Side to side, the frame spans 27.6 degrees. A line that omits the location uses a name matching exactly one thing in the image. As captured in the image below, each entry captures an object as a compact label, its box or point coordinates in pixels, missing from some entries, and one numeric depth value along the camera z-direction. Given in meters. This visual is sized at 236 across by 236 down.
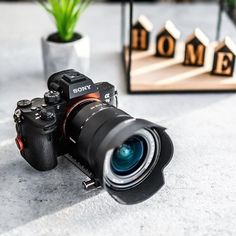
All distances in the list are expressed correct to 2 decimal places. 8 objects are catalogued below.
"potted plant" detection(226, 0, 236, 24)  1.64
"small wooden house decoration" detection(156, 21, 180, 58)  1.14
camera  0.72
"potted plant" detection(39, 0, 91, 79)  1.06
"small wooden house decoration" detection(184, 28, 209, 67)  1.10
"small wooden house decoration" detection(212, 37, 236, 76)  1.07
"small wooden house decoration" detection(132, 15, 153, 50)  1.17
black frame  1.02
